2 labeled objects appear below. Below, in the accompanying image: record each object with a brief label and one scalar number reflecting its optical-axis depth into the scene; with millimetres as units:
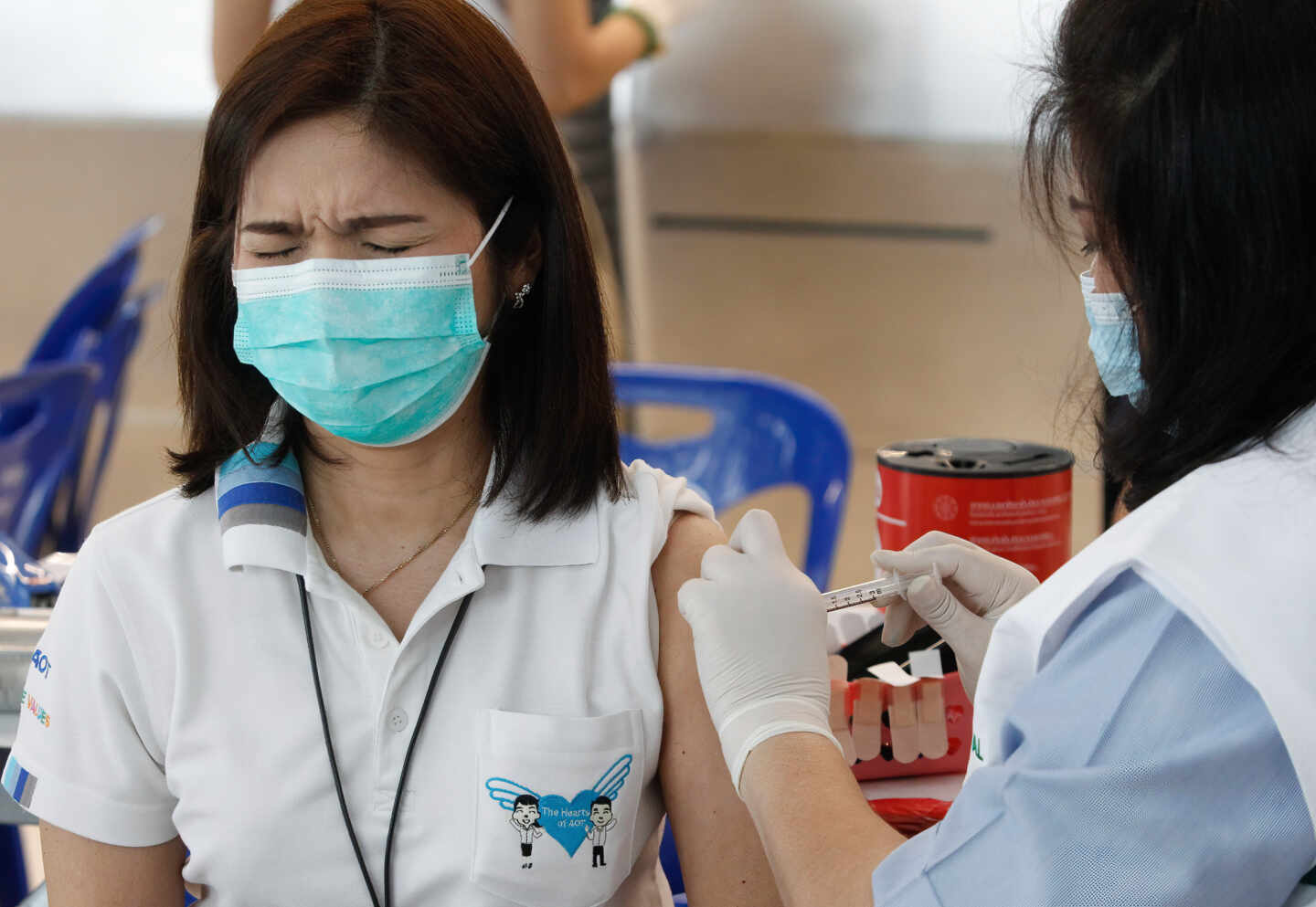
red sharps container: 2107
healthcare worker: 1729
